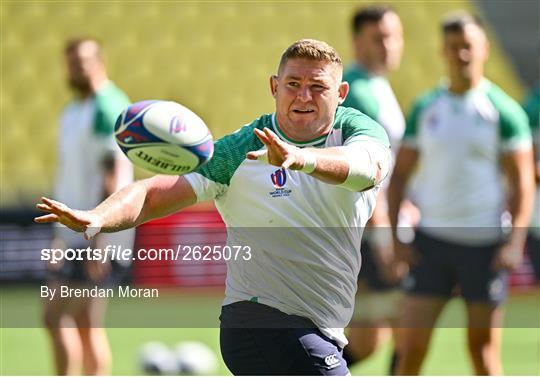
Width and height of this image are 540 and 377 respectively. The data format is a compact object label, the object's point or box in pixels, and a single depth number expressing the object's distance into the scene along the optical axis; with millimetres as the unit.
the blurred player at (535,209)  24453
